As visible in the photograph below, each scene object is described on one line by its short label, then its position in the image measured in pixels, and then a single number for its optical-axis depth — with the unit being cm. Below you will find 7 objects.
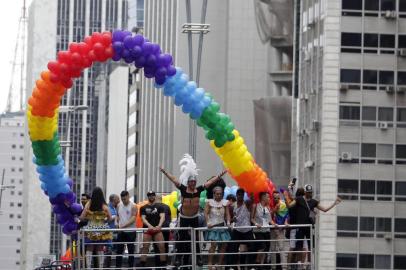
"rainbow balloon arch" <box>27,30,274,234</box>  3550
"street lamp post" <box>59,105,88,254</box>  8389
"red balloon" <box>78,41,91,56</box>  3588
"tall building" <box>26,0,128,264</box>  8402
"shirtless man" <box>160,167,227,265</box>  3341
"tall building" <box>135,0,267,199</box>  12862
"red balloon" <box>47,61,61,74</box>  3578
